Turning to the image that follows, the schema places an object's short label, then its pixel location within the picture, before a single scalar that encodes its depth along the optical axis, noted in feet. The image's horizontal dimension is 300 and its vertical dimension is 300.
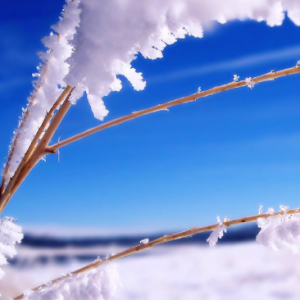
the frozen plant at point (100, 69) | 0.90
